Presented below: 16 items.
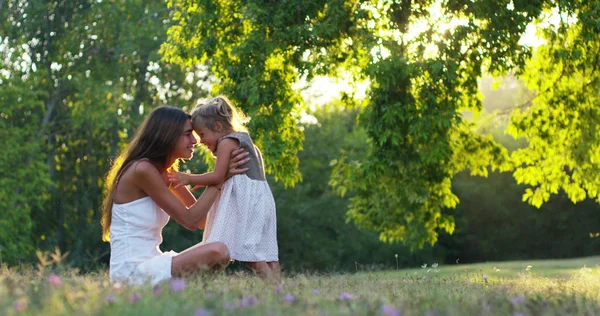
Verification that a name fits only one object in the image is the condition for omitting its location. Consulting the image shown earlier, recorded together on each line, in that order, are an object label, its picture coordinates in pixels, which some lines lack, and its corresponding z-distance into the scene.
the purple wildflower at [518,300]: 4.03
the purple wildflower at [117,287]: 3.97
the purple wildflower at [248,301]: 3.69
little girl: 6.88
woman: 6.15
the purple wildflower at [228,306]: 3.55
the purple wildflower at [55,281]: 3.83
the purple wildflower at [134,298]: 3.55
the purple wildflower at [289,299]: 3.90
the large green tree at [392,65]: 14.10
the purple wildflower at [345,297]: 4.25
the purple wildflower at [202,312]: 3.16
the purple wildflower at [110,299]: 3.51
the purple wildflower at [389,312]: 3.14
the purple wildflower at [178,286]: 3.96
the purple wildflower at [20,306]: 3.04
